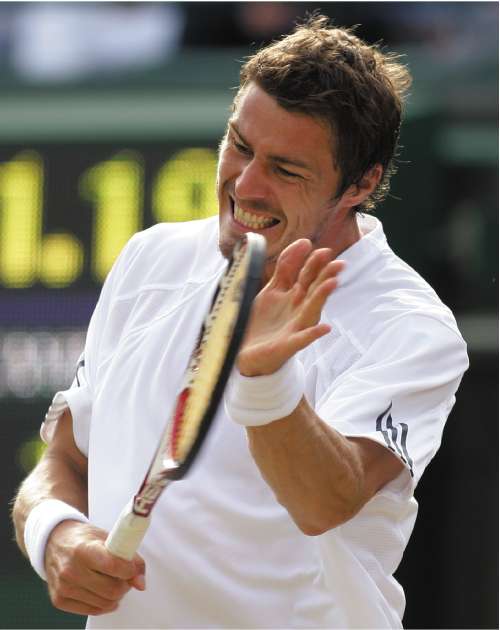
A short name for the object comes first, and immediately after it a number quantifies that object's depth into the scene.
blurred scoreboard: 10.41
